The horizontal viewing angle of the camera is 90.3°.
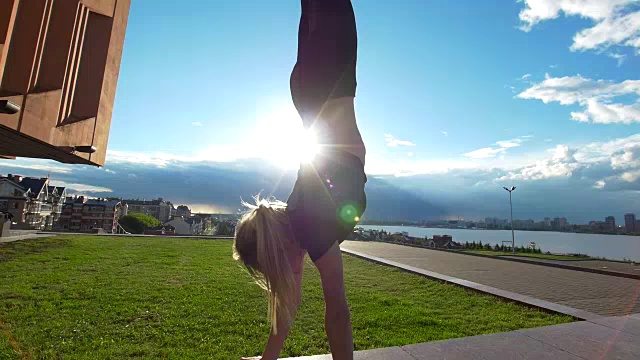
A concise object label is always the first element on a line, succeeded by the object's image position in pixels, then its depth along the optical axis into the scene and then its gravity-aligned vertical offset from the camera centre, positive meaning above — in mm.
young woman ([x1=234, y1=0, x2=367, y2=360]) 1294 +96
